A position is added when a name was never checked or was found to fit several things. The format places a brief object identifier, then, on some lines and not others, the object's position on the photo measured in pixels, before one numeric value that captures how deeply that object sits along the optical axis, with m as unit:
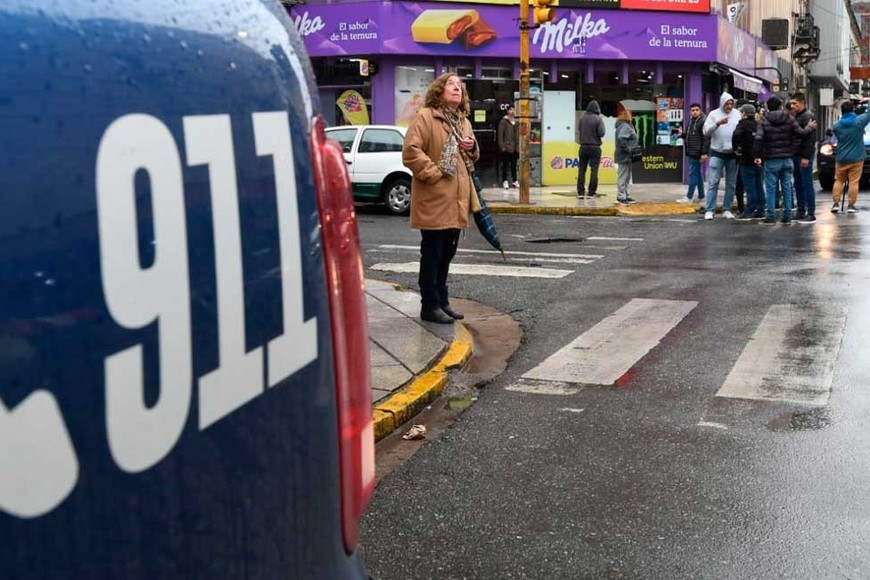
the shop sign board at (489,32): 22.86
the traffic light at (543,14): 17.47
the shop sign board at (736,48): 26.30
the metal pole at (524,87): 17.83
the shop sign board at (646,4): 24.20
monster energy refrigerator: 25.69
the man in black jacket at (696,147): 18.58
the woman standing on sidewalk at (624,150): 18.84
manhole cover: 13.71
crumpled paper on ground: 5.46
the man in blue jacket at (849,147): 16.42
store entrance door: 23.67
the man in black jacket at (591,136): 19.66
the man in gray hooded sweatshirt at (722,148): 16.11
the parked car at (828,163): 22.22
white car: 17.45
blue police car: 1.16
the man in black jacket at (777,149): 14.67
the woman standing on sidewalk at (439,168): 7.60
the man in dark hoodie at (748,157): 15.71
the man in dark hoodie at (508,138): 21.33
